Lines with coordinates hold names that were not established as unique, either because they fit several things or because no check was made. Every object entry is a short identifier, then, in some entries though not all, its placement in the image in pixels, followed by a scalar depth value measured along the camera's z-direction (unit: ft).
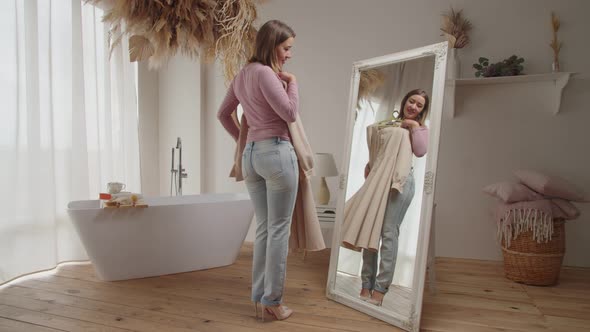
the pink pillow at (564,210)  8.61
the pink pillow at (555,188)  8.66
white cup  9.20
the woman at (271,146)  6.11
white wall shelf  9.36
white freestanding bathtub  8.23
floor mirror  6.78
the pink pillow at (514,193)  8.87
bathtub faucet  10.92
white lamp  10.39
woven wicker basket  8.71
